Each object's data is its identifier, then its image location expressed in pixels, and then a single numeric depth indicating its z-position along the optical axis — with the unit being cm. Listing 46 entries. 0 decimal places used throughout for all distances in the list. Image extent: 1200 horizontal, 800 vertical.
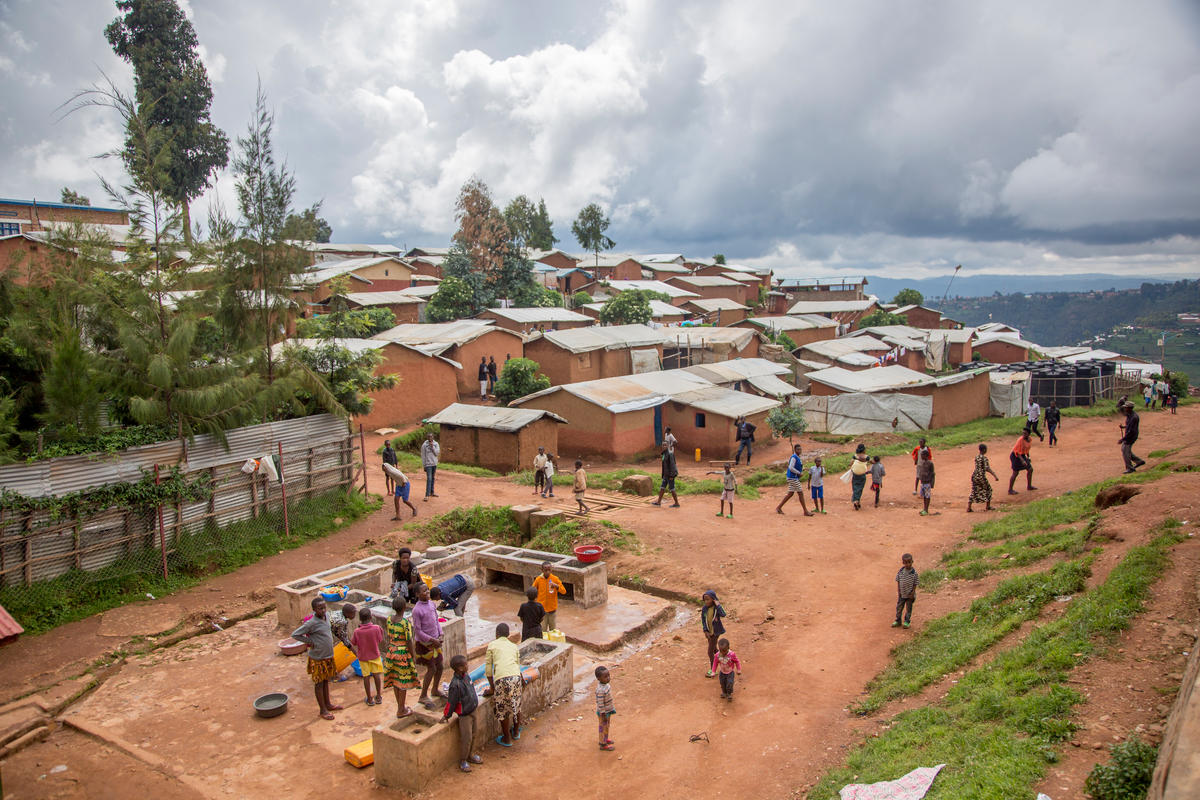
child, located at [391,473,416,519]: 1683
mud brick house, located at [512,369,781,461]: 2477
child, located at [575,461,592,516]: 1712
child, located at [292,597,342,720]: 881
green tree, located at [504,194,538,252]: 4850
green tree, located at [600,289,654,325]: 4353
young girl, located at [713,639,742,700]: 930
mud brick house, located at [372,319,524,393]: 3120
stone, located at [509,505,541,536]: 1652
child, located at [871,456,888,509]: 1761
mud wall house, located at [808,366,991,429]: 2955
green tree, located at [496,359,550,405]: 2949
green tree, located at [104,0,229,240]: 3959
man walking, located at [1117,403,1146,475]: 1551
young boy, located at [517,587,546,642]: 1020
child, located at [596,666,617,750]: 830
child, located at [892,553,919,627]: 1055
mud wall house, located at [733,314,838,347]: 4784
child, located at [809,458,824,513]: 1716
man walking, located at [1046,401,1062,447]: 2270
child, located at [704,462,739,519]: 1682
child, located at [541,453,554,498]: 1870
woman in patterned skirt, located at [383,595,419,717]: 873
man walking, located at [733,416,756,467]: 2475
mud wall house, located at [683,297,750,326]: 5322
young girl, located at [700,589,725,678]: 974
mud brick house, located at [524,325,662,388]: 3288
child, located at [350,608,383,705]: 927
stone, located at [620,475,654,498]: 1955
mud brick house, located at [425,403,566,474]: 2252
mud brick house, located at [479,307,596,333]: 3747
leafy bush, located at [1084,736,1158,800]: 525
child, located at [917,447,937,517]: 1670
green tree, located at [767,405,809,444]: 2772
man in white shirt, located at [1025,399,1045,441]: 2290
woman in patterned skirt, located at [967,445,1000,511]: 1639
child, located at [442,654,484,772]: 786
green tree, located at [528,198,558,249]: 7450
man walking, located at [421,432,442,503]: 1847
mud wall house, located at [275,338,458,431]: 2600
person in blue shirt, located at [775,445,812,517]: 1717
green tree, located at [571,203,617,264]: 7038
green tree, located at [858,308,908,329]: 5441
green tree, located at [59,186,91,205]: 3822
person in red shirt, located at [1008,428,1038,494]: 1676
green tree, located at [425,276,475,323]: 4100
